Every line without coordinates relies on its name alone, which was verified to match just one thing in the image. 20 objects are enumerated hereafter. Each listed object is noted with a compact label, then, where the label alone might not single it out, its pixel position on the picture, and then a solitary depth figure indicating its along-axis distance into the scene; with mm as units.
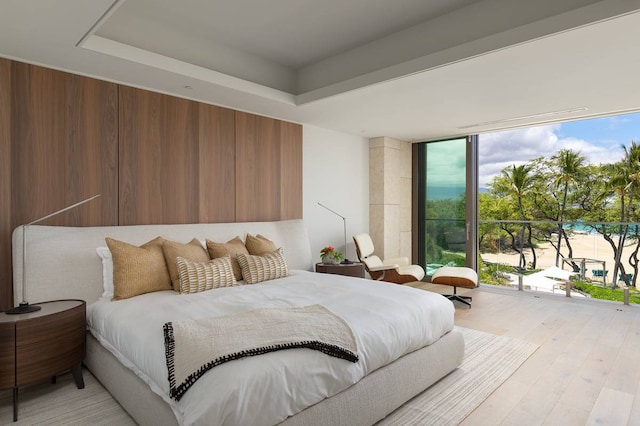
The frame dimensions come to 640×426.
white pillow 3061
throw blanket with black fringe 1682
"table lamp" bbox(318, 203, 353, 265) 5729
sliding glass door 6031
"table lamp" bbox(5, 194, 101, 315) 2493
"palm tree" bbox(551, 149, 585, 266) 7828
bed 1631
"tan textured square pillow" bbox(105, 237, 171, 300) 2904
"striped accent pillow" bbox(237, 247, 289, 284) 3482
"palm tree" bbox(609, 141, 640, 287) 6281
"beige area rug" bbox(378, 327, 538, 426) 2270
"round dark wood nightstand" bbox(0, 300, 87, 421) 2229
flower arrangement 4793
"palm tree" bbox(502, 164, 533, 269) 8680
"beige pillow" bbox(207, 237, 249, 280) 3580
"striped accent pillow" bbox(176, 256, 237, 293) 3023
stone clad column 6125
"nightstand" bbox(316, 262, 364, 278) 4570
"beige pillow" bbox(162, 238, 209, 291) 3139
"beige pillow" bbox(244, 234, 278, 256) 3893
